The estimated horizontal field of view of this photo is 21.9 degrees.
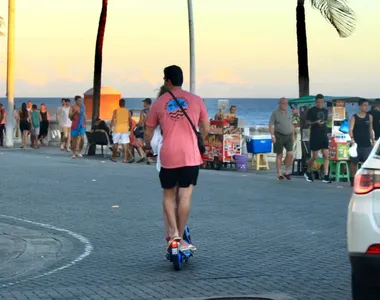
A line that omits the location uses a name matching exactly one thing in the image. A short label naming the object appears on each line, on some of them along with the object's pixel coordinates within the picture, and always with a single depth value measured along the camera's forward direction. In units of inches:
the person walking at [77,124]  1115.3
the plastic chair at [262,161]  989.2
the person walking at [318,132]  805.2
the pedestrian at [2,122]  1434.5
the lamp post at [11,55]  1417.3
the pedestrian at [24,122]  1316.4
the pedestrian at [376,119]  830.5
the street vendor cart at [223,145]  970.7
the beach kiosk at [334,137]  828.6
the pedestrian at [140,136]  1035.6
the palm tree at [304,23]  1147.3
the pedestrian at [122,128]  1047.6
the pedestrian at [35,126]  1360.7
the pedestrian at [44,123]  1413.8
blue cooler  975.0
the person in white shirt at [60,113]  1316.4
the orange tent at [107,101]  1819.6
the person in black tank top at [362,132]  746.2
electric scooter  356.2
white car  255.6
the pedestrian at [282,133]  799.7
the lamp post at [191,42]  1232.2
